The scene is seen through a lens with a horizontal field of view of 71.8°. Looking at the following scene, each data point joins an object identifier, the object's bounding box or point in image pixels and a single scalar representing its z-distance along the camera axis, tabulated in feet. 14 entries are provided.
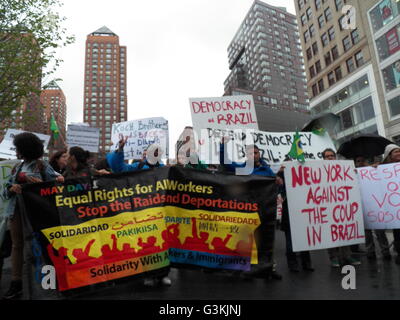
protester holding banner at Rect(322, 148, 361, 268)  14.46
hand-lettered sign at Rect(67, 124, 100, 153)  24.25
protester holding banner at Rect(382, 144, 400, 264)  14.55
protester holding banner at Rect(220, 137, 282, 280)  11.76
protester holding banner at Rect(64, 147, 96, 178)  12.51
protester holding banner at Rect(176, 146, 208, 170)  15.53
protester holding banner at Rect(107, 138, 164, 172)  13.88
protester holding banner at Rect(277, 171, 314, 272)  13.87
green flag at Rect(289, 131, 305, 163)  13.84
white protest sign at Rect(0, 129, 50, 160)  21.93
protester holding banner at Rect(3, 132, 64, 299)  10.78
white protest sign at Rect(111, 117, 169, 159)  26.16
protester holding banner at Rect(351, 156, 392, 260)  15.49
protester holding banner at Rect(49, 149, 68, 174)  14.25
